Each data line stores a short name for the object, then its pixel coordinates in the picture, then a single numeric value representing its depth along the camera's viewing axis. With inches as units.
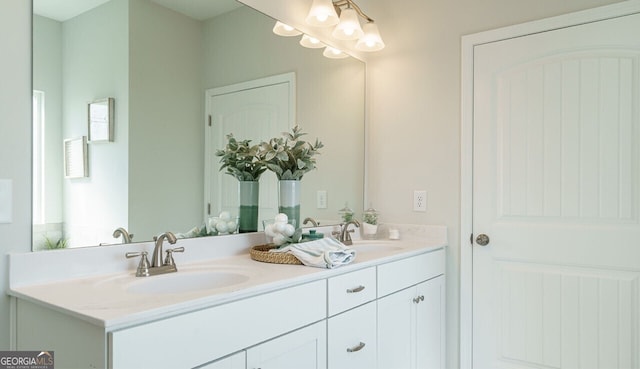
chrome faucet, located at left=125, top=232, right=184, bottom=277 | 53.7
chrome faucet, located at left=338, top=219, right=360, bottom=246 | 87.4
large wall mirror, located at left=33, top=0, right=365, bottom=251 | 50.9
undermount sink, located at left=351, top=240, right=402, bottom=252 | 87.7
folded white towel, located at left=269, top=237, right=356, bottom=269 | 60.1
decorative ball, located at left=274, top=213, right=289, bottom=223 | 70.6
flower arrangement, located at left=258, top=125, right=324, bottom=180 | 74.6
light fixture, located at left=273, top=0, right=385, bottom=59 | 83.4
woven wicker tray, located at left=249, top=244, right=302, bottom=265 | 63.3
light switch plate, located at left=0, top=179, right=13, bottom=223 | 46.7
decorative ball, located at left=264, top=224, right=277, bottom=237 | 70.6
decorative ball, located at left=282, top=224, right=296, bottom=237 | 69.6
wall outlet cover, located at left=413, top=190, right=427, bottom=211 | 95.2
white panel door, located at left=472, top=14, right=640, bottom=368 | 74.8
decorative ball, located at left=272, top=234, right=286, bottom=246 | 69.6
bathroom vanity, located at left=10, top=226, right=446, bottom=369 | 38.4
